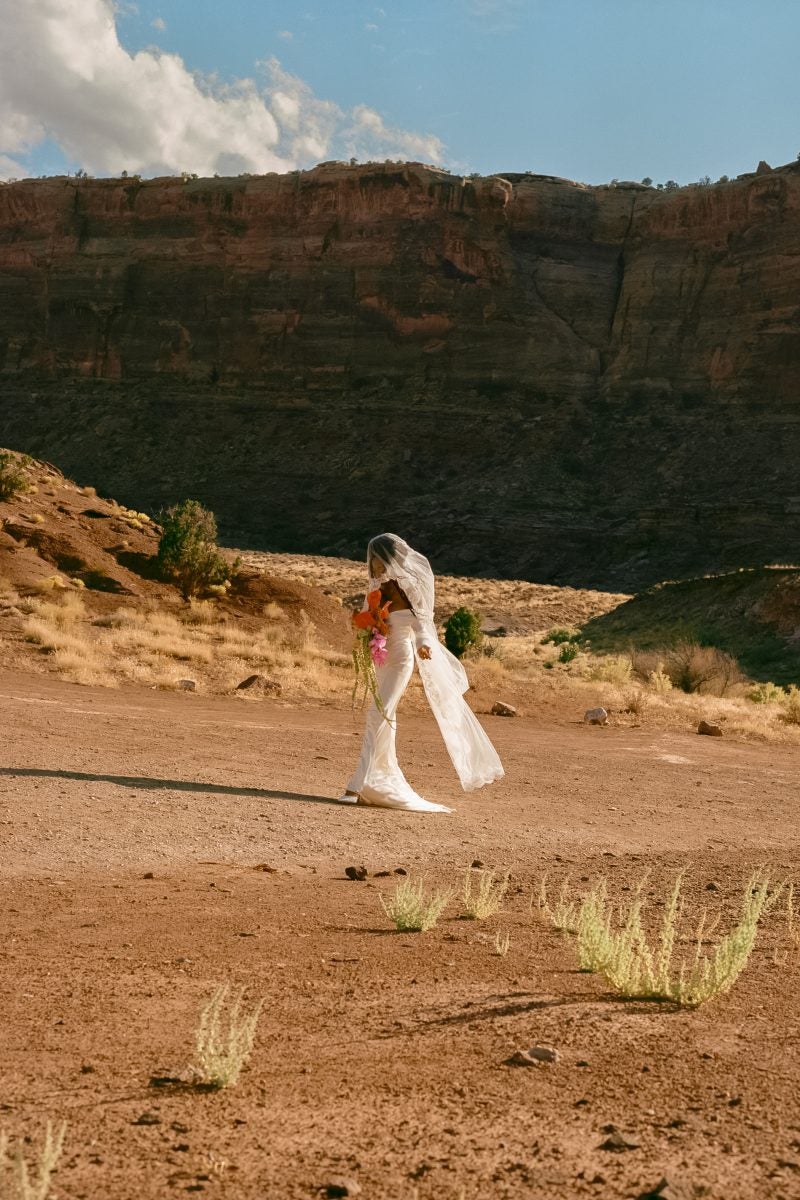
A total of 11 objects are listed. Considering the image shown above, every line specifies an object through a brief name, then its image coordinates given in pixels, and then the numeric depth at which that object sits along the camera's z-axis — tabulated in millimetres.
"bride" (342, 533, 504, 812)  10984
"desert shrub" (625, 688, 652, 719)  21609
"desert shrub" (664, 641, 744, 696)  26000
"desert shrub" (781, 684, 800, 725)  22188
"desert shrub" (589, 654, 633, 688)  25578
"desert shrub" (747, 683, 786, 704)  24953
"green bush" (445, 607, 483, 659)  28297
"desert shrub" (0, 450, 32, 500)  28500
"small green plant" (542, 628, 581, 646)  35938
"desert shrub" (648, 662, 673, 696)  24562
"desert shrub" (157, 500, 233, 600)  26969
